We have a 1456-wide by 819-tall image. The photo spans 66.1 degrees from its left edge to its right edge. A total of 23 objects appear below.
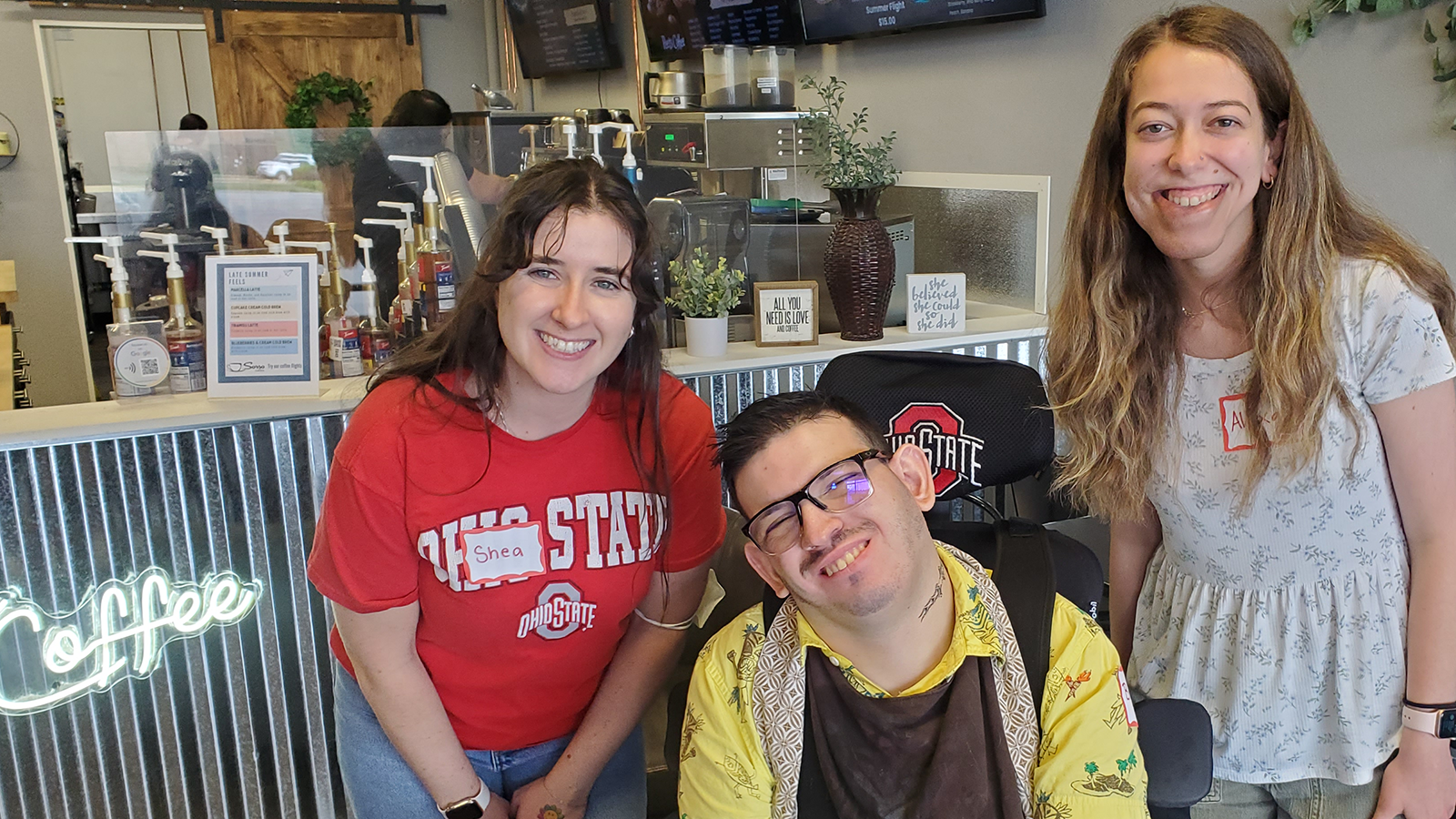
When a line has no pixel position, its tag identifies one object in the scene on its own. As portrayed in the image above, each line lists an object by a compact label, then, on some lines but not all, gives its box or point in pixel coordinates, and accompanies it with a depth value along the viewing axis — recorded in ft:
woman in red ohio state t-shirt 4.42
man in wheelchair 4.07
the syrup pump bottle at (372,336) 7.57
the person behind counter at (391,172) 9.44
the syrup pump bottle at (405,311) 7.74
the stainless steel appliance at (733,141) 9.34
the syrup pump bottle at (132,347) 6.80
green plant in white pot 7.82
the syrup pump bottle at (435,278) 7.55
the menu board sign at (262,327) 6.86
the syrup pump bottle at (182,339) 6.98
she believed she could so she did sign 8.48
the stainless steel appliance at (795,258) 8.97
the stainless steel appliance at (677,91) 11.87
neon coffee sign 6.52
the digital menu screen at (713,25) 13.80
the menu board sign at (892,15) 10.23
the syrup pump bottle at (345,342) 7.34
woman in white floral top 4.12
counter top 6.35
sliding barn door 20.72
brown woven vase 8.15
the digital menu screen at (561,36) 19.06
